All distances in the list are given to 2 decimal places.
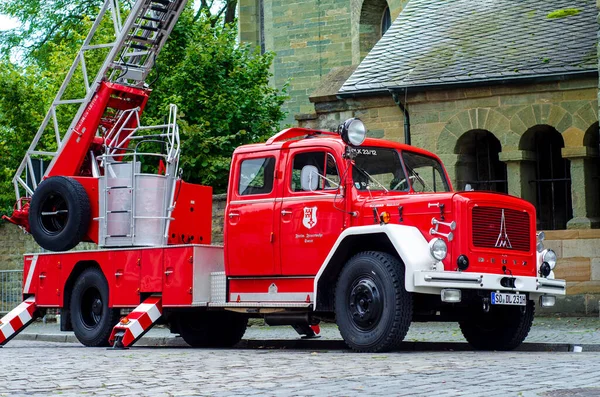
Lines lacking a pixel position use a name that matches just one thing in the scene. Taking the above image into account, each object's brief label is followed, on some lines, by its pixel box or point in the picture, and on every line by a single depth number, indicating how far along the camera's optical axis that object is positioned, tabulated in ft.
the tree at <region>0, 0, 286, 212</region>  81.66
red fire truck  40.01
